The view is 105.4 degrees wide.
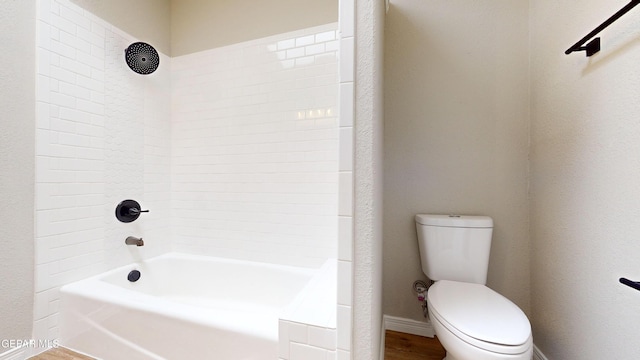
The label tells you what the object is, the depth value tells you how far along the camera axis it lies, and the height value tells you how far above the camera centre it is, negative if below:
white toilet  0.93 -0.59
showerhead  1.78 +0.90
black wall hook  0.78 -0.34
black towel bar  0.83 +0.57
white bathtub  1.05 -0.73
